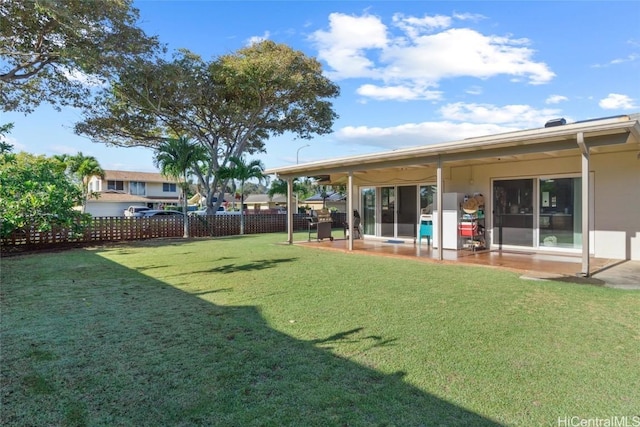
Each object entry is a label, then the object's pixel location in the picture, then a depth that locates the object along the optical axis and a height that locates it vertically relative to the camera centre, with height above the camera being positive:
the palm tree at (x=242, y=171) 18.34 +1.87
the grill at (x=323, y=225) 13.91 -0.60
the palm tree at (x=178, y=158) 16.03 +2.24
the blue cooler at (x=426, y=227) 11.47 -0.58
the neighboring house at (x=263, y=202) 47.59 +0.91
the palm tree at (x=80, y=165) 27.25 +3.29
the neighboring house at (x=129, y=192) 36.31 +2.03
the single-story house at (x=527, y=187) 6.96 +0.55
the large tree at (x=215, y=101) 18.17 +5.71
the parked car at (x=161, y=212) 23.92 -0.15
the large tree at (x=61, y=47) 12.66 +6.16
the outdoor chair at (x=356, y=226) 14.16 -0.65
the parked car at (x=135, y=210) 30.63 -0.01
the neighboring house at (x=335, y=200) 33.28 +0.77
